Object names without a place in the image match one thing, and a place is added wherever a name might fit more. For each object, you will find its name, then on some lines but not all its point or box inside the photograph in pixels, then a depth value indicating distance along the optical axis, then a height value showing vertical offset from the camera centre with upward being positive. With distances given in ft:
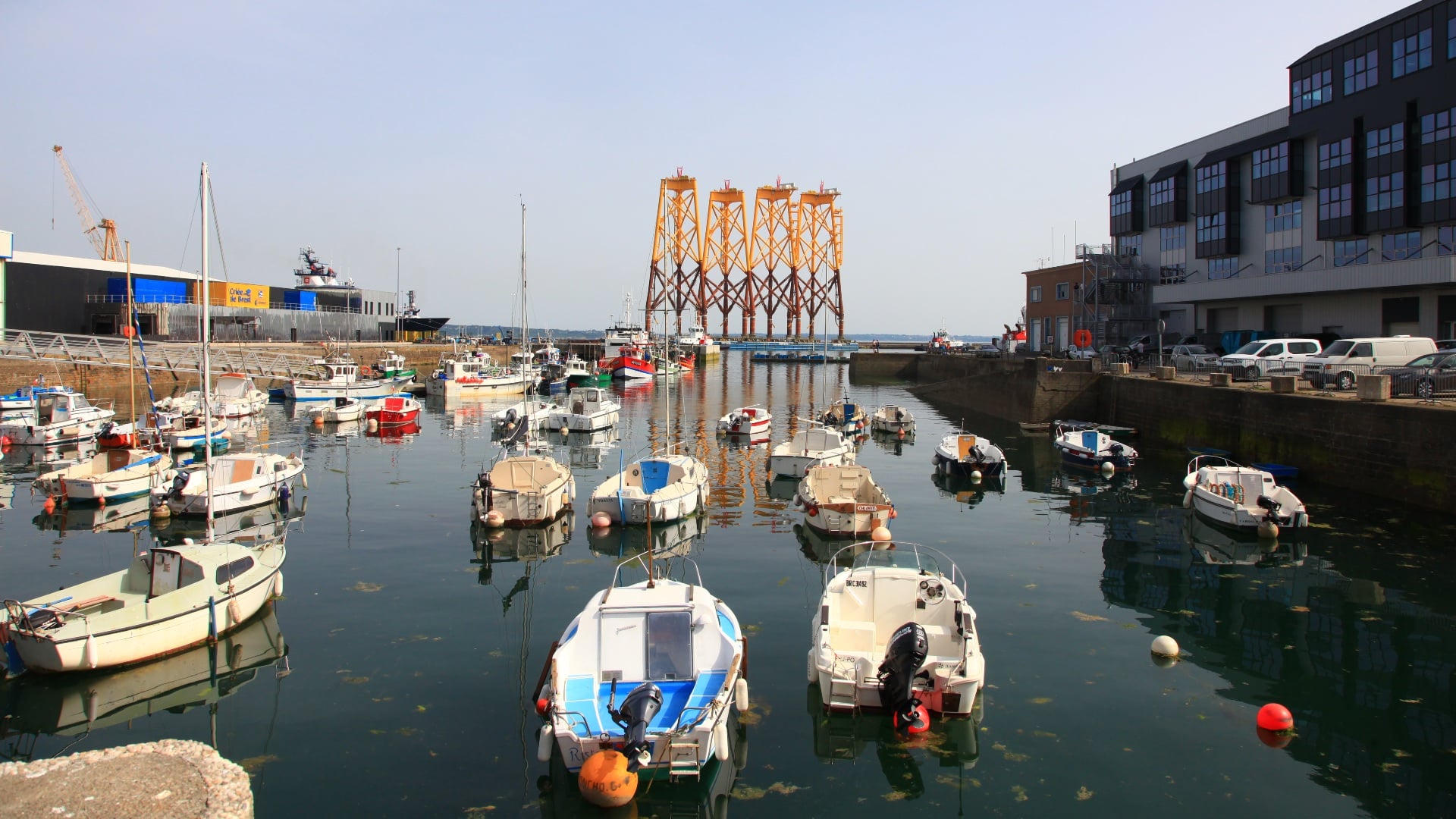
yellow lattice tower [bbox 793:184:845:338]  467.11 +68.41
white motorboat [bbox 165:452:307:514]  68.54 -8.01
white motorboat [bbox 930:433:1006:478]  90.17 -8.19
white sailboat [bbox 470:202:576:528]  65.72 -8.30
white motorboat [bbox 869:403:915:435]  129.29 -6.44
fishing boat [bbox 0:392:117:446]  104.99 -4.81
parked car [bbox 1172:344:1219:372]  120.47 +1.59
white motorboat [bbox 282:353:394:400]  155.94 -1.47
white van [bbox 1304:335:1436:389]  90.48 +1.41
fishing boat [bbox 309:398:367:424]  135.44 -5.04
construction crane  287.28 +45.56
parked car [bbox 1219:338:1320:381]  101.91 +1.55
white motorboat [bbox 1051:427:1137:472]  94.58 -8.09
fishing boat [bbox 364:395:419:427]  130.52 -4.78
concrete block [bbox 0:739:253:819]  23.26 -10.68
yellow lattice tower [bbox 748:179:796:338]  459.32 +73.75
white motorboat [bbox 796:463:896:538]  62.75 -8.81
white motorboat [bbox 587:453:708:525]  66.39 -8.46
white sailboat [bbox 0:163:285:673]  37.09 -9.97
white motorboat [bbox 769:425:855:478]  87.92 -7.44
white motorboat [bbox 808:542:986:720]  33.42 -10.45
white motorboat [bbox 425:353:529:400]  176.65 -0.60
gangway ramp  147.02 +4.48
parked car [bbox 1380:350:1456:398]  76.54 -0.53
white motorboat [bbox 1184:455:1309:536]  64.34 -9.21
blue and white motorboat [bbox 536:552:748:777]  28.66 -10.40
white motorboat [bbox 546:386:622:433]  130.62 -5.17
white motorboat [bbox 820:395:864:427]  130.45 -5.73
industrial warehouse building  174.50 +17.20
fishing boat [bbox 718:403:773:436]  122.93 -6.16
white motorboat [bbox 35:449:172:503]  72.08 -7.83
